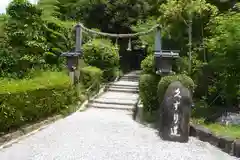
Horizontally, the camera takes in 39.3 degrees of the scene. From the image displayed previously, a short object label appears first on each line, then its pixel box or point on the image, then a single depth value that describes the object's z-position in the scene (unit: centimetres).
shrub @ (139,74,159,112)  1028
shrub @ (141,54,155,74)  1059
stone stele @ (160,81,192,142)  756
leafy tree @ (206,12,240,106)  829
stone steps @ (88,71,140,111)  1329
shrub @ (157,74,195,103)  838
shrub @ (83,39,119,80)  1689
